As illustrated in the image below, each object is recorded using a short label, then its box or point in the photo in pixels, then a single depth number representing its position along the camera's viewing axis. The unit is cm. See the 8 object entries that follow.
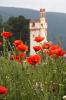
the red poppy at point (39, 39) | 481
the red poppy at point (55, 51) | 400
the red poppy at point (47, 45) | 464
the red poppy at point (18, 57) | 449
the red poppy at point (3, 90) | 293
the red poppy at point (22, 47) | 436
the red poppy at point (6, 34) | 499
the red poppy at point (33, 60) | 386
